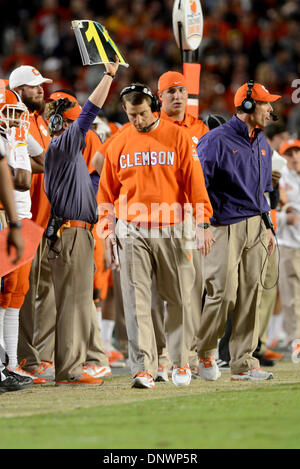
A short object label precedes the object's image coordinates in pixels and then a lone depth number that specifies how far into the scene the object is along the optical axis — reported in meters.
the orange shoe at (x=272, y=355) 19.06
